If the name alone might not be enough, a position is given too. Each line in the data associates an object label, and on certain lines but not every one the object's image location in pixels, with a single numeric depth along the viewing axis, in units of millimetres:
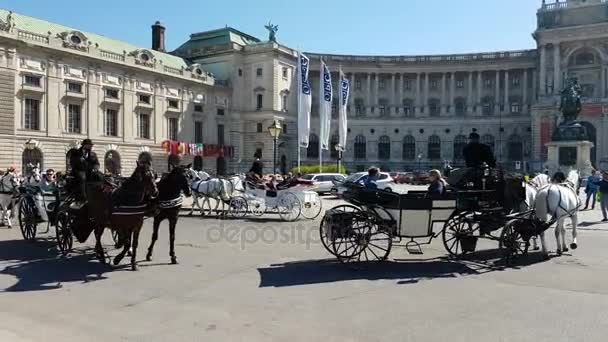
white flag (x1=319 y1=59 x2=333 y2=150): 40125
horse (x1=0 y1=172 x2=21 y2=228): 15977
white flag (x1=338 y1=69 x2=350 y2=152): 44250
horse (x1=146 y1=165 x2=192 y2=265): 10039
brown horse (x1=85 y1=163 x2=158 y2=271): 9117
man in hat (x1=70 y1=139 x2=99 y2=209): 10461
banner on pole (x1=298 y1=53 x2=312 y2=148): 38125
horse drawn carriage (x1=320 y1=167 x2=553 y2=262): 9617
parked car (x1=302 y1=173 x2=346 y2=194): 35062
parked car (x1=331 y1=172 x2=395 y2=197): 32250
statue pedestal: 38344
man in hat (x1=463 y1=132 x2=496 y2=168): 10703
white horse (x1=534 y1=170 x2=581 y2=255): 10716
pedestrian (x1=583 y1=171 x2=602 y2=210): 22859
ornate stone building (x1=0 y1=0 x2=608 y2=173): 43688
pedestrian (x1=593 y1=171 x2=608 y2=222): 18741
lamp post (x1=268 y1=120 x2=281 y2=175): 27734
